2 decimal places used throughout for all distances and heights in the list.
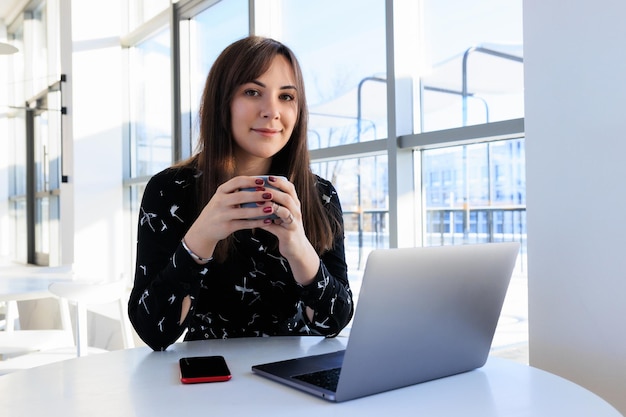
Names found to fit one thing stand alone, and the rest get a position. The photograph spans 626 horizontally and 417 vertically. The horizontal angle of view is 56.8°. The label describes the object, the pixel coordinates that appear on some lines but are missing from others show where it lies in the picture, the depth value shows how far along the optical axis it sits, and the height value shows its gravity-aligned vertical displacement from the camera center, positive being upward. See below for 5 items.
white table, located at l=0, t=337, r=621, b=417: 0.82 -0.28
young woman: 1.20 -0.06
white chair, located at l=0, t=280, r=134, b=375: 2.32 -0.43
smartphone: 0.95 -0.27
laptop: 0.81 -0.17
